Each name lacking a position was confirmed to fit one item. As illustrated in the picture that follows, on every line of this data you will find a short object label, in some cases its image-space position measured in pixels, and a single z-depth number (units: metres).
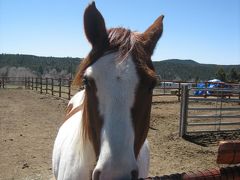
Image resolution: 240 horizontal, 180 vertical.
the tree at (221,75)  43.07
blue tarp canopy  20.76
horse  1.55
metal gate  8.00
